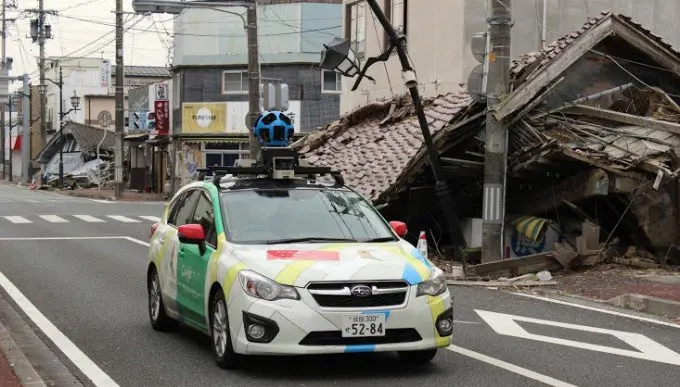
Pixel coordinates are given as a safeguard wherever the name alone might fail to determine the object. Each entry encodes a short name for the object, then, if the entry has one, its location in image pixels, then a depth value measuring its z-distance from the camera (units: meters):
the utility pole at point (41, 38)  68.44
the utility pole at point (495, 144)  15.93
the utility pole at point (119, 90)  44.75
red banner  51.22
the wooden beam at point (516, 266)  15.67
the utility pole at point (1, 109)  72.12
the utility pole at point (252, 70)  27.48
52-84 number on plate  7.61
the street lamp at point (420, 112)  15.89
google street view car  7.62
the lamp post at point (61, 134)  61.22
